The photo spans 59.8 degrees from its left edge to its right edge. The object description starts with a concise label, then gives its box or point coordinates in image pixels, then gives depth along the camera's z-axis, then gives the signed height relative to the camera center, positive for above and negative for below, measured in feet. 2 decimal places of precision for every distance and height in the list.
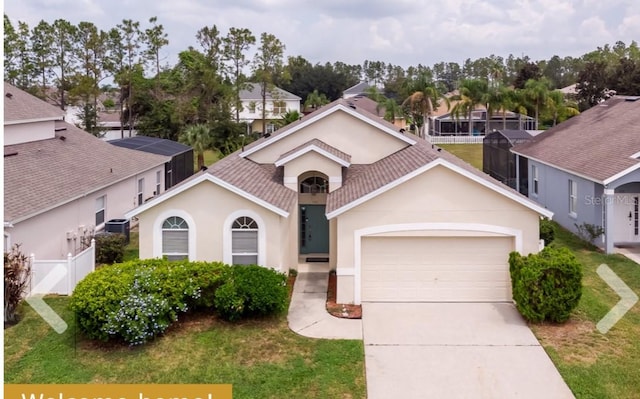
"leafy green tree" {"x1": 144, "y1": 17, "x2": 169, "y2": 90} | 173.58 +49.27
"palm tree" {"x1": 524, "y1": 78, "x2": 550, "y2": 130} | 189.67 +34.97
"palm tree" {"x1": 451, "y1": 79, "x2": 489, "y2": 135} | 198.29 +35.82
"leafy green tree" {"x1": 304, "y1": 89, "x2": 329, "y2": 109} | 226.58 +39.77
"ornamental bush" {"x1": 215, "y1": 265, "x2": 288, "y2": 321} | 42.96 -7.53
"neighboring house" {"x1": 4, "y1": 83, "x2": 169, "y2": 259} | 55.83 +2.57
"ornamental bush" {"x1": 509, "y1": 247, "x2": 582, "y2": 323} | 42.63 -7.11
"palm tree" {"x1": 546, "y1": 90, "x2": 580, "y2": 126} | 193.88 +31.44
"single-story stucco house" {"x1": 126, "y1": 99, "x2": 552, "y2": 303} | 48.34 -2.61
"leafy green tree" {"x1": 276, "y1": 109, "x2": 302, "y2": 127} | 151.93 +22.17
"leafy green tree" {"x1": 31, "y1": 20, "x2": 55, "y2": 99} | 170.60 +47.27
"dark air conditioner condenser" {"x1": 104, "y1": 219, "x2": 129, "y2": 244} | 72.28 -3.75
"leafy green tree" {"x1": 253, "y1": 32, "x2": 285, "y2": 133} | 178.09 +45.21
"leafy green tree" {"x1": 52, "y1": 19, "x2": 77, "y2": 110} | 170.82 +46.73
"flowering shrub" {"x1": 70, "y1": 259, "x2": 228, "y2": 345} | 38.83 -7.22
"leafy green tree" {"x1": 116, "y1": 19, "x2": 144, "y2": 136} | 171.83 +42.44
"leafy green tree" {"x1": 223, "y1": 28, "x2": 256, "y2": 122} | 172.04 +45.66
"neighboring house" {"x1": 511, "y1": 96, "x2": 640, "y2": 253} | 64.69 +3.25
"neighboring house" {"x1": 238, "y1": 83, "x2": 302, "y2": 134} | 213.25 +34.96
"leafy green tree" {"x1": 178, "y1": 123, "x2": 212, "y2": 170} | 130.00 +13.98
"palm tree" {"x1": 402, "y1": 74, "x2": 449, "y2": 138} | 197.06 +35.95
